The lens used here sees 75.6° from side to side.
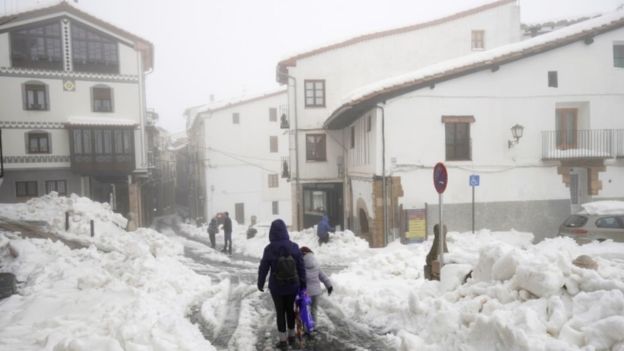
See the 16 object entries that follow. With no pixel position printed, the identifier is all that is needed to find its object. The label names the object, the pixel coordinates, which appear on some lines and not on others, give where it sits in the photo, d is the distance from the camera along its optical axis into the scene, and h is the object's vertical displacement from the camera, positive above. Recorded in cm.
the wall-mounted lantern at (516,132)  1562 +90
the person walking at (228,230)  1864 -315
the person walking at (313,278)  697 -206
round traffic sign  804 -40
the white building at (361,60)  2289 +564
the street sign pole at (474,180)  1460 -86
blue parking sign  1462 -86
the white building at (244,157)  3681 +43
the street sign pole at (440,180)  802 -46
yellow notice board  1538 -261
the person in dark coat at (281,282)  596 -178
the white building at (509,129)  1575 +109
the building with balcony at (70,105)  2586 +408
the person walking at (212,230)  2102 -354
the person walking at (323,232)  1734 -310
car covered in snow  1198 -213
